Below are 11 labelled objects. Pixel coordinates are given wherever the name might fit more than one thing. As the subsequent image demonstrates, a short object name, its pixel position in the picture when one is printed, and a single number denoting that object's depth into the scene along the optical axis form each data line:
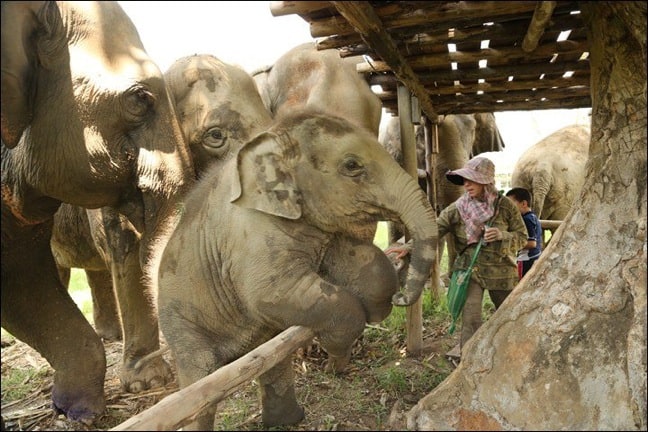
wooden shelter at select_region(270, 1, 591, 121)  2.55
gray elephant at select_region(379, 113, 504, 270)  6.58
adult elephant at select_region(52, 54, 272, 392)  3.55
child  4.41
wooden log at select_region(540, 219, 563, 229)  5.63
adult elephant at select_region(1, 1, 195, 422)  2.57
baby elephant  2.48
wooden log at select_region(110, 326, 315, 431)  1.65
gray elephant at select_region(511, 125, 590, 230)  6.40
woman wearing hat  3.60
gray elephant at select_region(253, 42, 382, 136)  4.02
